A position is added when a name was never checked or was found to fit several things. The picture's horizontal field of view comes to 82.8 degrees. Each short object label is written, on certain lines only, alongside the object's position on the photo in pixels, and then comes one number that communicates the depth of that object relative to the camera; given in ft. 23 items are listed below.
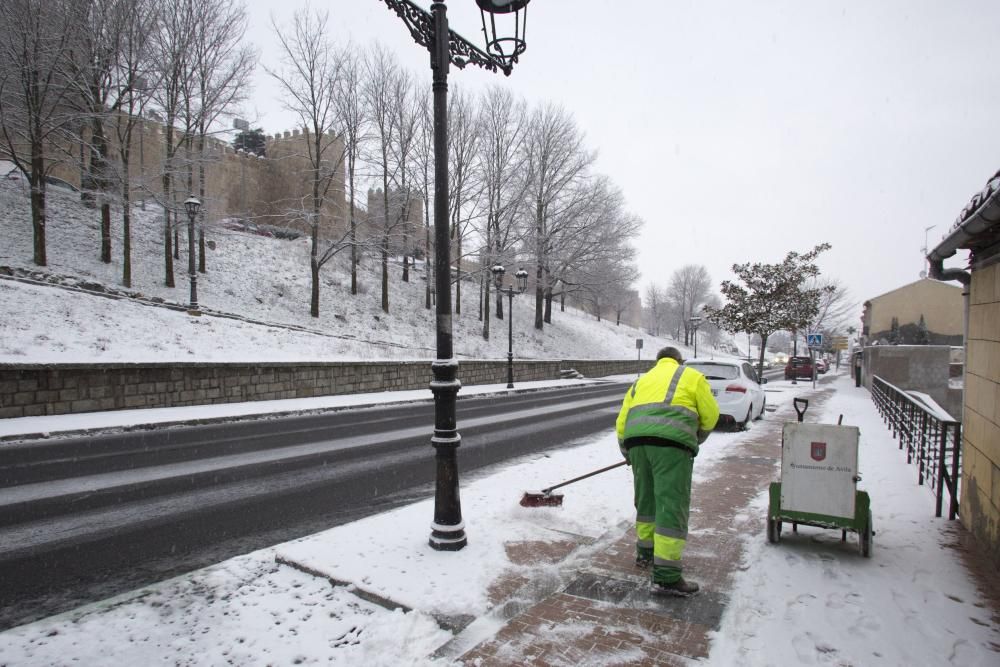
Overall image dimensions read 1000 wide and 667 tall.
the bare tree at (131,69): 70.28
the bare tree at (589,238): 124.57
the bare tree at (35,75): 62.18
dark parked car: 117.39
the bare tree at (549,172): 124.36
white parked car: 40.73
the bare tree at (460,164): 108.47
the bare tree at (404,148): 103.35
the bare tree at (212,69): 81.82
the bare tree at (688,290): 274.57
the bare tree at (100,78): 68.28
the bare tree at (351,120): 94.58
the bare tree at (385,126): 100.68
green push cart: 15.20
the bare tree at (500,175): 118.21
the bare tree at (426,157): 103.14
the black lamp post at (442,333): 14.85
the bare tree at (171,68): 77.41
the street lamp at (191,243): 66.14
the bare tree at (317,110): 89.56
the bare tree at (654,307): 297.74
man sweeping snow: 12.50
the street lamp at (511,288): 75.72
